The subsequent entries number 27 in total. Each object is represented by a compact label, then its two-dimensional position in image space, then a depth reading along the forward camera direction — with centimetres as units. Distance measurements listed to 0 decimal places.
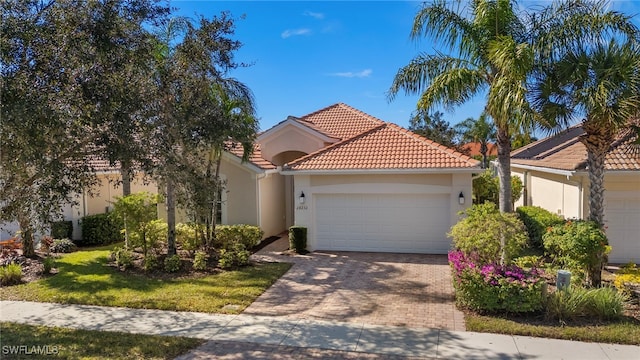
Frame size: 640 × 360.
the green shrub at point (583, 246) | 1009
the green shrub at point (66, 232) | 1766
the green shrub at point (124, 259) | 1335
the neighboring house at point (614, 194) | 1334
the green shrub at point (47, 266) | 1302
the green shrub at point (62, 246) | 1656
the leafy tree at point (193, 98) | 1046
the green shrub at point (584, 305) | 866
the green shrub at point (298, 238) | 1557
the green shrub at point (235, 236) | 1591
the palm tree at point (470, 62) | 1145
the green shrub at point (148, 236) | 1413
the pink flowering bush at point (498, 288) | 886
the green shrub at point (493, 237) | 1009
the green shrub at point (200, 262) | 1316
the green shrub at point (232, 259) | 1343
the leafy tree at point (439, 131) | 4966
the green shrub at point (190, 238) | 1535
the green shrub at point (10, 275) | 1196
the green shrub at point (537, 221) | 1470
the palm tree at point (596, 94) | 973
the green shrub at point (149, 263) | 1315
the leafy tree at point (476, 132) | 4194
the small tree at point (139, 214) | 1365
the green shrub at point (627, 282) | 961
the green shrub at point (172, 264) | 1305
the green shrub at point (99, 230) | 1864
